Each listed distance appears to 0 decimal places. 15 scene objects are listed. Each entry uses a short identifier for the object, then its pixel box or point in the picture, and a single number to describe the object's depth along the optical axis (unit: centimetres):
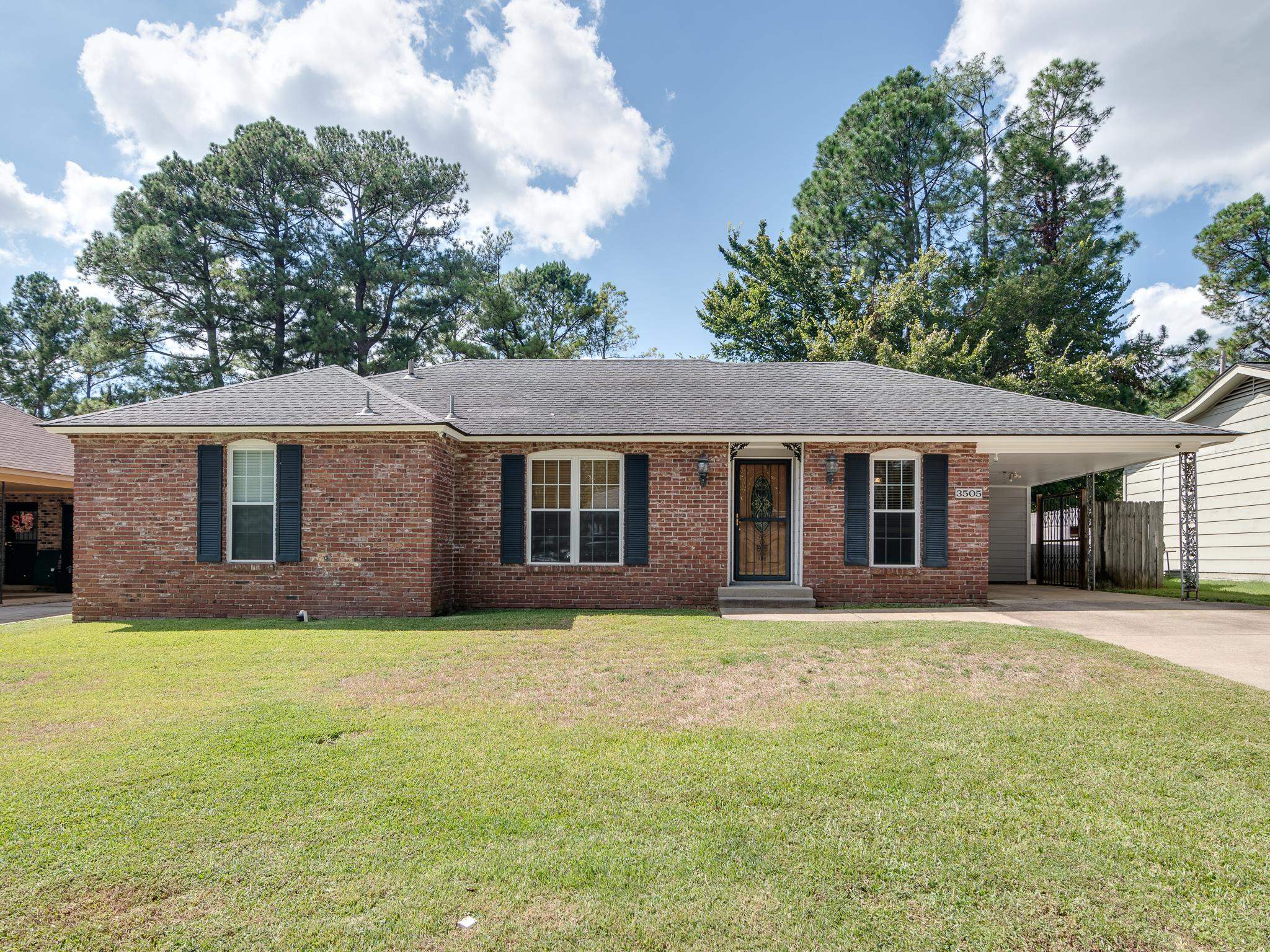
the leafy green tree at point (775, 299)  2477
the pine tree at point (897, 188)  2650
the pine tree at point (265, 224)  2533
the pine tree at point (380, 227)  2652
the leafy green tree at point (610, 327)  3762
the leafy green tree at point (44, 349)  3127
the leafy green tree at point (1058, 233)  2303
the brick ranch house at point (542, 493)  966
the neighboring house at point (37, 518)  1380
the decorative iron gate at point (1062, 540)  1393
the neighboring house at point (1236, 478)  1364
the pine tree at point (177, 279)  2452
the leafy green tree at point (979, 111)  2708
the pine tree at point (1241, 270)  2408
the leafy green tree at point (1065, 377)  1873
